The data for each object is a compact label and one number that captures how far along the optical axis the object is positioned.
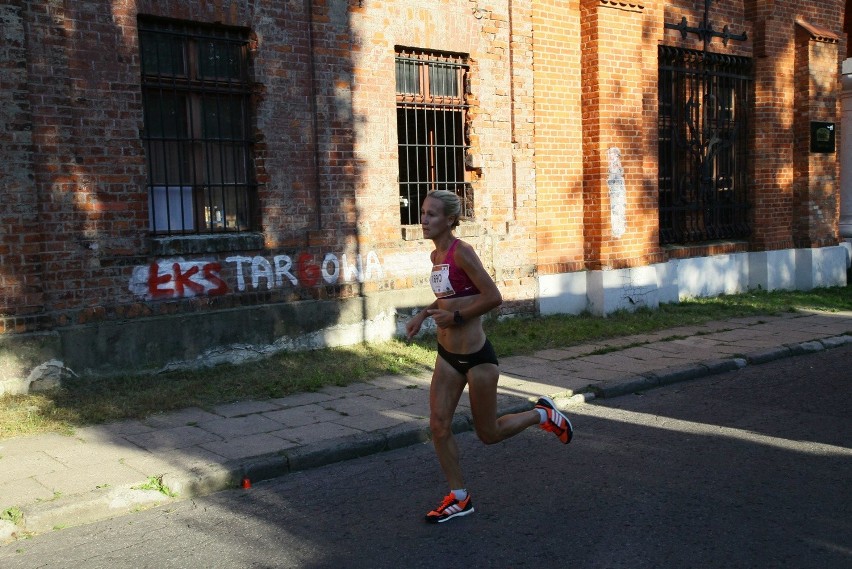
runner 5.16
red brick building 8.30
